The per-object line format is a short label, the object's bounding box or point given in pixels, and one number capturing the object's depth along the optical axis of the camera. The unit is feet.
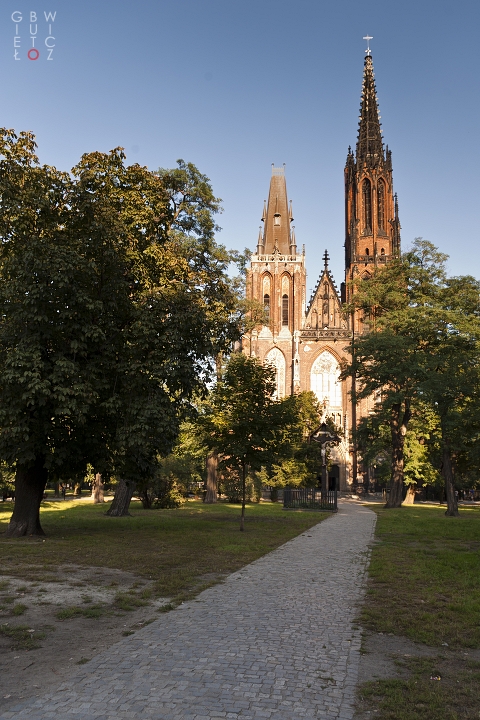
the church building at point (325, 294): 198.80
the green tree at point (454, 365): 72.96
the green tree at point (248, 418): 65.10
